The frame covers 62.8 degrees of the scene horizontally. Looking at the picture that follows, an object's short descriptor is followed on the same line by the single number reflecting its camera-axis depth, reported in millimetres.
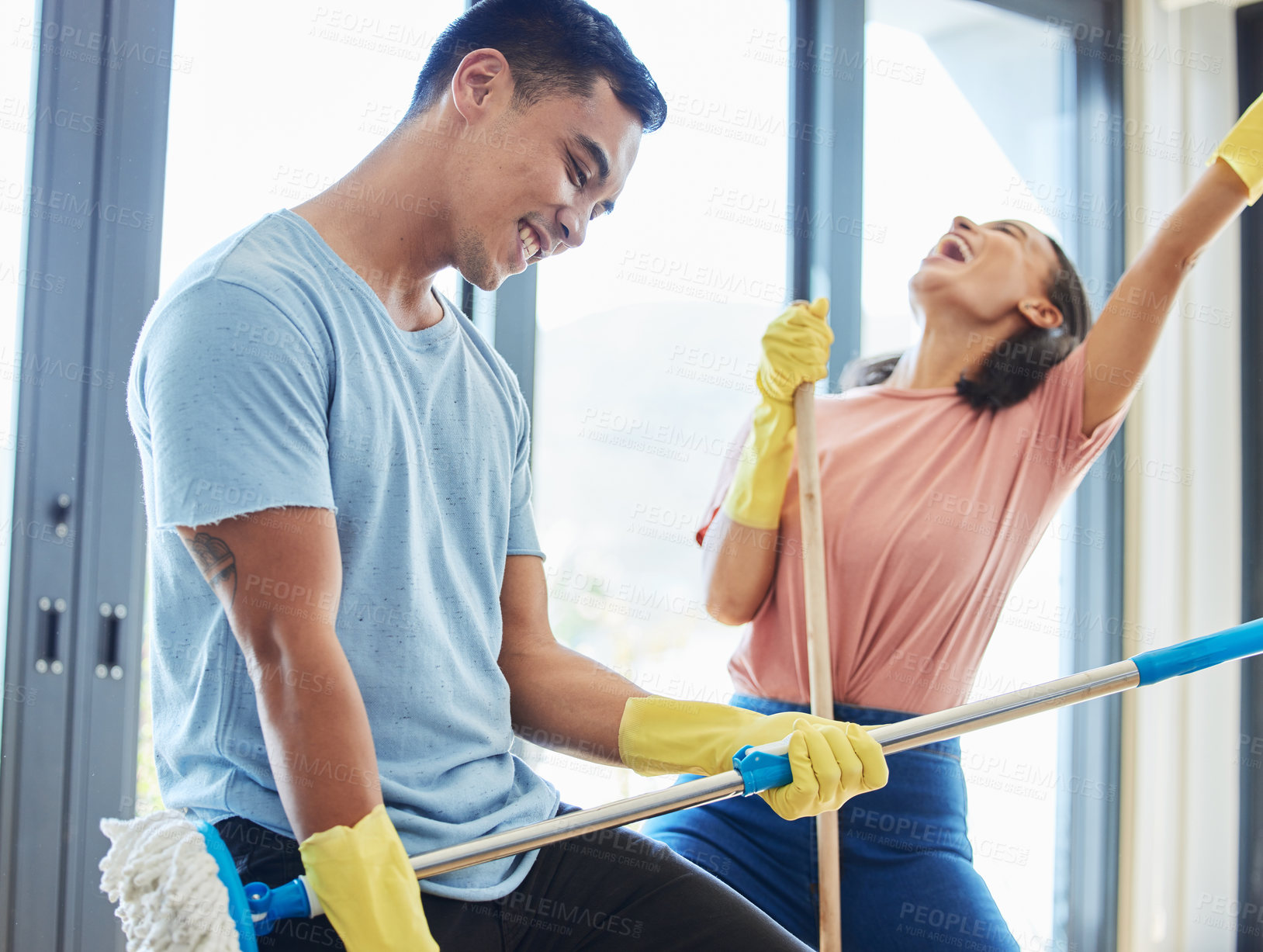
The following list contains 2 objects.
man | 771
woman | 1365
